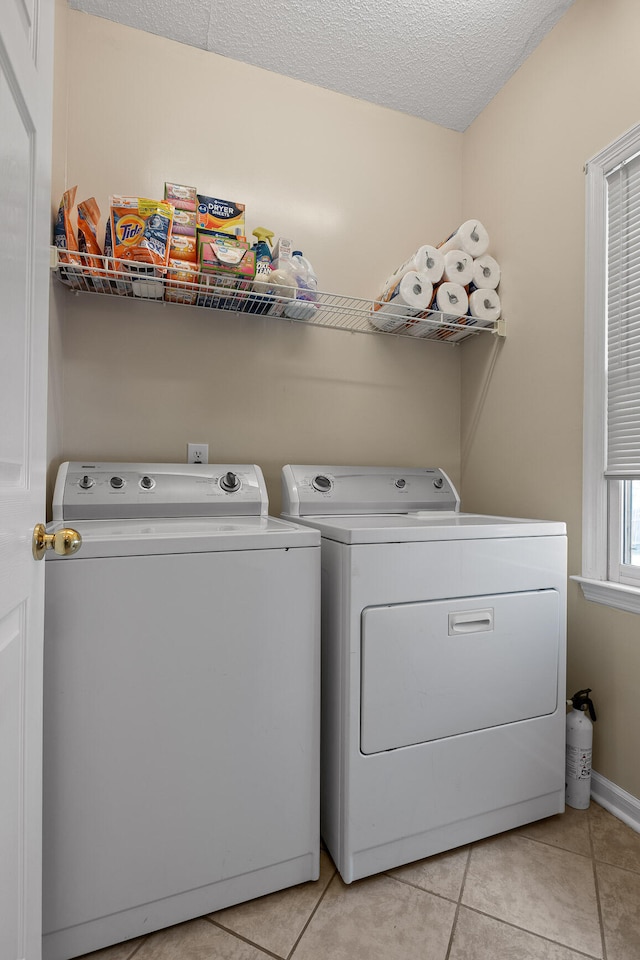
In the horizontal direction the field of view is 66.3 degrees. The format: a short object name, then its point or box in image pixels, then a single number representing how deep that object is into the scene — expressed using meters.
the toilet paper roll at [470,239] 2.00
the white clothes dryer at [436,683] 1.26
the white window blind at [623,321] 1.53
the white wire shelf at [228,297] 1.59
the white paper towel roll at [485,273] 2.02
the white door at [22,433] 0.67
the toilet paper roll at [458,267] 1.98
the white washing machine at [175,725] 1.04
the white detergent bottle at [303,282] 1.80
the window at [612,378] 1.54
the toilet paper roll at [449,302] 1.95
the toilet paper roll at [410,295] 1.89
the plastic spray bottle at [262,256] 1.72
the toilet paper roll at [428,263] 1.93
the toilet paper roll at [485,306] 2.00
